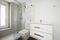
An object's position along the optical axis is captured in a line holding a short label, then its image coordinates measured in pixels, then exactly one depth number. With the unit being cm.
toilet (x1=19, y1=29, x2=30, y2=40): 81
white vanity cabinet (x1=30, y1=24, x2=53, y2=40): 80
